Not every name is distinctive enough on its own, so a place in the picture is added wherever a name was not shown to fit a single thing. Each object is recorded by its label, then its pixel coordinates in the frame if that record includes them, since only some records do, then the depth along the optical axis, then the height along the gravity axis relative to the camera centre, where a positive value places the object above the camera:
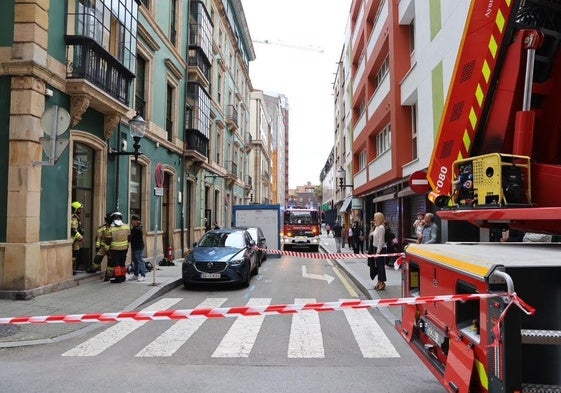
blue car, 11.23 -1.28
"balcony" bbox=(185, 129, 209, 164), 21.30 +3.18
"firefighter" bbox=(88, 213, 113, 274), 11.76 -0.99
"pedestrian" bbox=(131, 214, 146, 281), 12.16 -1.03
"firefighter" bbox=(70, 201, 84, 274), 11.23 -0.47
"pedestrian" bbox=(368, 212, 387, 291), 10.59 -0.77
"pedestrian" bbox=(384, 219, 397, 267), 11.08 -0.68
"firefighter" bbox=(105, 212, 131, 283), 11.57 -0.87
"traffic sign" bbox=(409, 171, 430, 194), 5.41 +0.37
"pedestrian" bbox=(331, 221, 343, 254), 24.08 -1.01
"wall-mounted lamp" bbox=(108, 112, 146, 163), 12.51 +2.31
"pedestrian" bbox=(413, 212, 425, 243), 11.05 -0.32
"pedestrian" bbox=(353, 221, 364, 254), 23.11 -1.20
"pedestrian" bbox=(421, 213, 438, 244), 10.32 -0.36
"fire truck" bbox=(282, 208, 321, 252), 26.66 -1.00
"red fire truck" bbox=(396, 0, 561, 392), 2.67 +0.05
